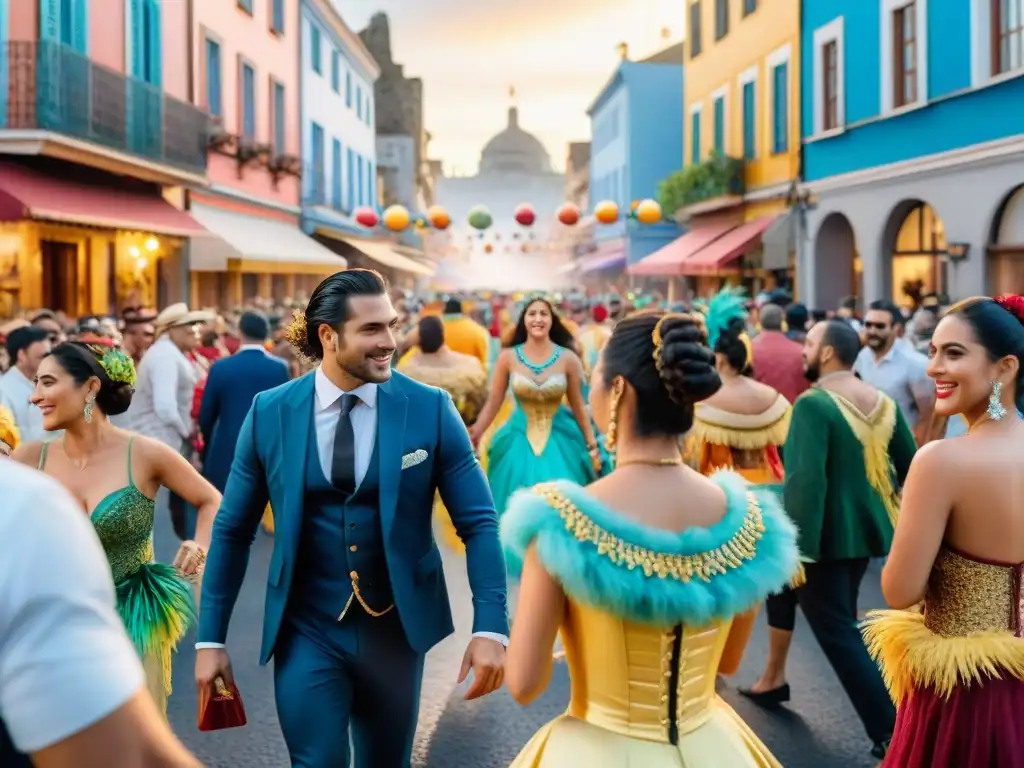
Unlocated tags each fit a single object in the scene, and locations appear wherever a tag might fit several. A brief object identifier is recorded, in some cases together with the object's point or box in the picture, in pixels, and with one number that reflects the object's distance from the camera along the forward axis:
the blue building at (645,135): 47.31
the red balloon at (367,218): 22.28
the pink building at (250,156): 24.89
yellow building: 25.17
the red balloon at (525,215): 24.30
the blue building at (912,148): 16.47
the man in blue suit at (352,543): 3.60
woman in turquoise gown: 8.56
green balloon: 22.95
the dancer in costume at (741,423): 6.48
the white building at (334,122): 35.28
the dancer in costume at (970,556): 3.39
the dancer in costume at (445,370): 10.92
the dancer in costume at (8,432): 4.95
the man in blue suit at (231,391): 8.41
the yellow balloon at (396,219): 21.76
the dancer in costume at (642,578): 2.72
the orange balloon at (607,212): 22.48
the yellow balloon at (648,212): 22.47
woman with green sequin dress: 4.32
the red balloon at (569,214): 23.67
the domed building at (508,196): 140.62
